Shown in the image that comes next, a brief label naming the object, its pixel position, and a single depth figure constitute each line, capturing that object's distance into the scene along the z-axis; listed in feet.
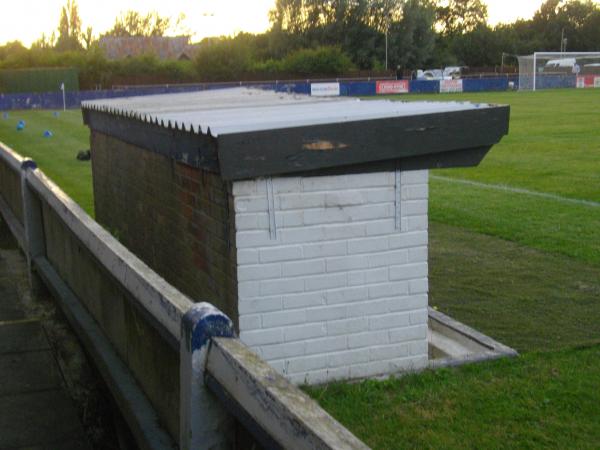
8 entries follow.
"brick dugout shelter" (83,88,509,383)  16.81
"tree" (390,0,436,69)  276.21
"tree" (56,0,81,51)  414.62
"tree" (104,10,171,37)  434.30
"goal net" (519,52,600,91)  204.41
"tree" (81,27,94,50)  410.31
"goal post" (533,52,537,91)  198.90
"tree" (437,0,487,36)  364.79
